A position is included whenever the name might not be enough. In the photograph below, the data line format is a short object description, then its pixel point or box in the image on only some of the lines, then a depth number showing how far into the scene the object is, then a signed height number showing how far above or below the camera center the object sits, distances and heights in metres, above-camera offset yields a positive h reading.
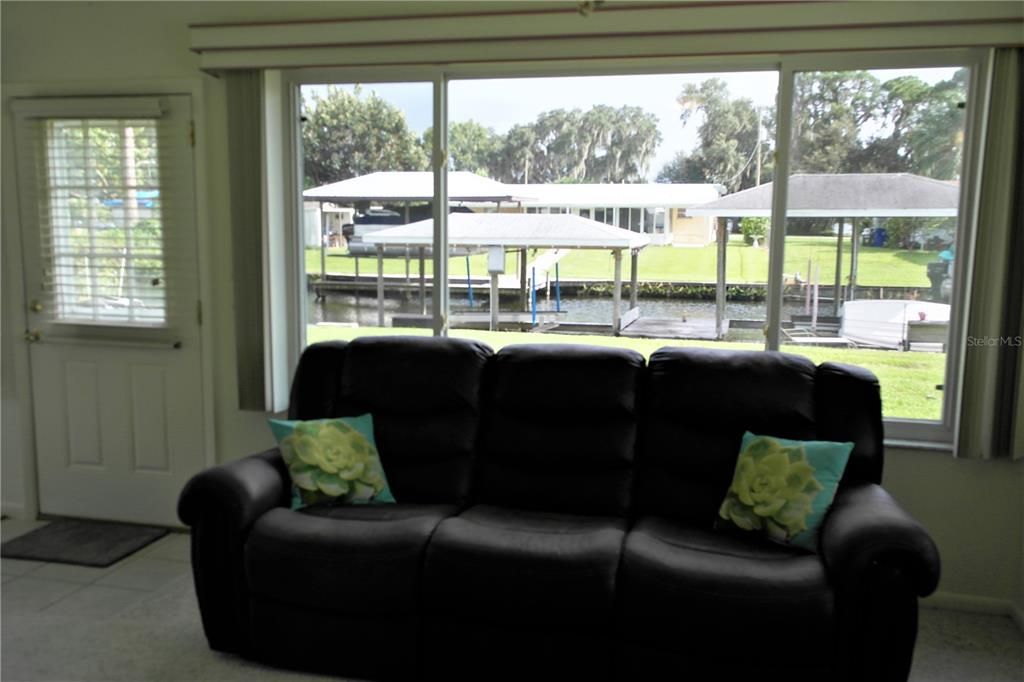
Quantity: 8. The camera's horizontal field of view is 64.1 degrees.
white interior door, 3.76 -0.24
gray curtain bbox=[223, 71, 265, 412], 3.50 +0.13
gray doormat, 3.51 -1.31
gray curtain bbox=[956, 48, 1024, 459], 2.83 -0.10
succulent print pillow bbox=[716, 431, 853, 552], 2.53 -0.72
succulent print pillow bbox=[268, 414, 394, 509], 2.86 -0.74
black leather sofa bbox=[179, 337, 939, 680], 2.24 -0.87
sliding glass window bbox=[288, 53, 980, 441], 3.14 +0.18
